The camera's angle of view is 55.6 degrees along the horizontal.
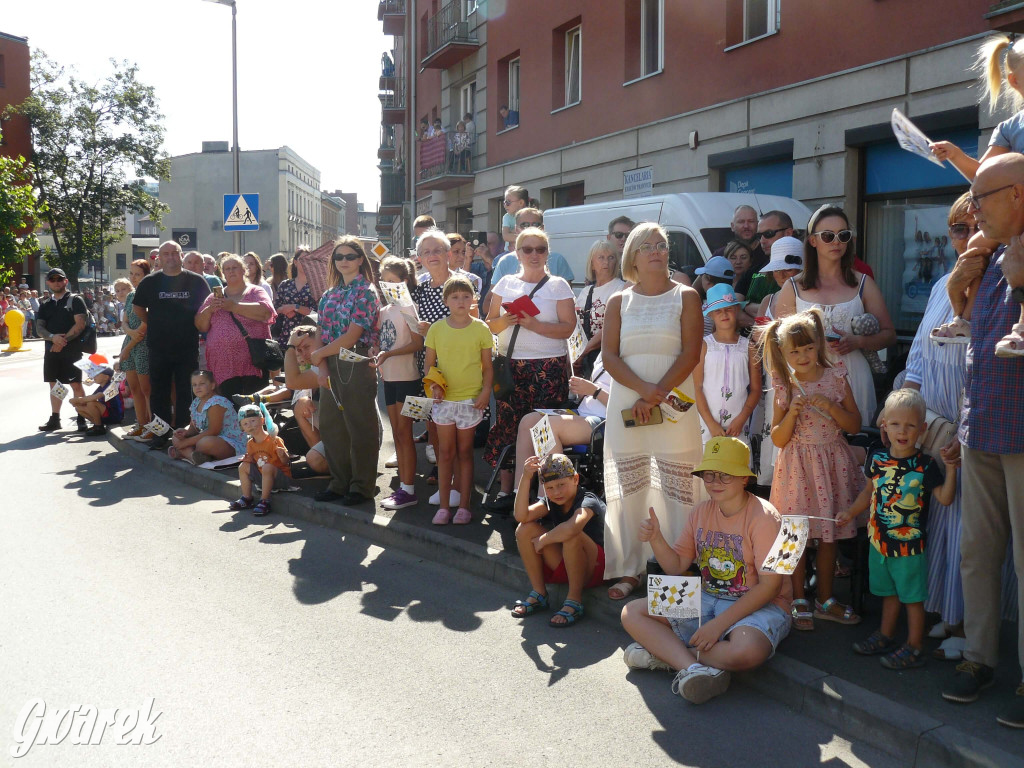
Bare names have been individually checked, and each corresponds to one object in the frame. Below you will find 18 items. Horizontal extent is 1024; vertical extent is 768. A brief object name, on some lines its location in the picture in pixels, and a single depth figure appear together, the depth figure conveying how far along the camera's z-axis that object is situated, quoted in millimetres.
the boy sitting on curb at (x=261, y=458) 8508
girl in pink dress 5070
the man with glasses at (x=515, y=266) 8906
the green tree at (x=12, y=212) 31703
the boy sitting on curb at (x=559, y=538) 5504
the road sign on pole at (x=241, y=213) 16703
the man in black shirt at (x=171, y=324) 11070
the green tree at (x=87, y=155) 46469
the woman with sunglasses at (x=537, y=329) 7238
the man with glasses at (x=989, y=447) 3768
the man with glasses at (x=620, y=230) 9016
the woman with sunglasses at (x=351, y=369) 8141
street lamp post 19727
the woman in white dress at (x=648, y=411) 5660
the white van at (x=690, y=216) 10227
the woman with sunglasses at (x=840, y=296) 5500
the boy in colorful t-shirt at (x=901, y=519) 4531
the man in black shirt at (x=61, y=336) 13344
